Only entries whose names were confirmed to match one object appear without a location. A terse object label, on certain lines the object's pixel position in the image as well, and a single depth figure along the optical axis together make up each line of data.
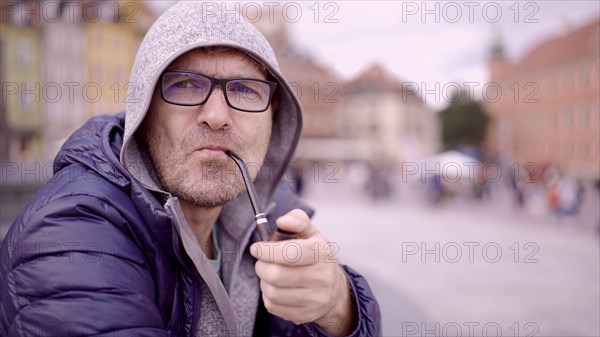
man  0.96
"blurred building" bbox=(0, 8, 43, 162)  31.49
